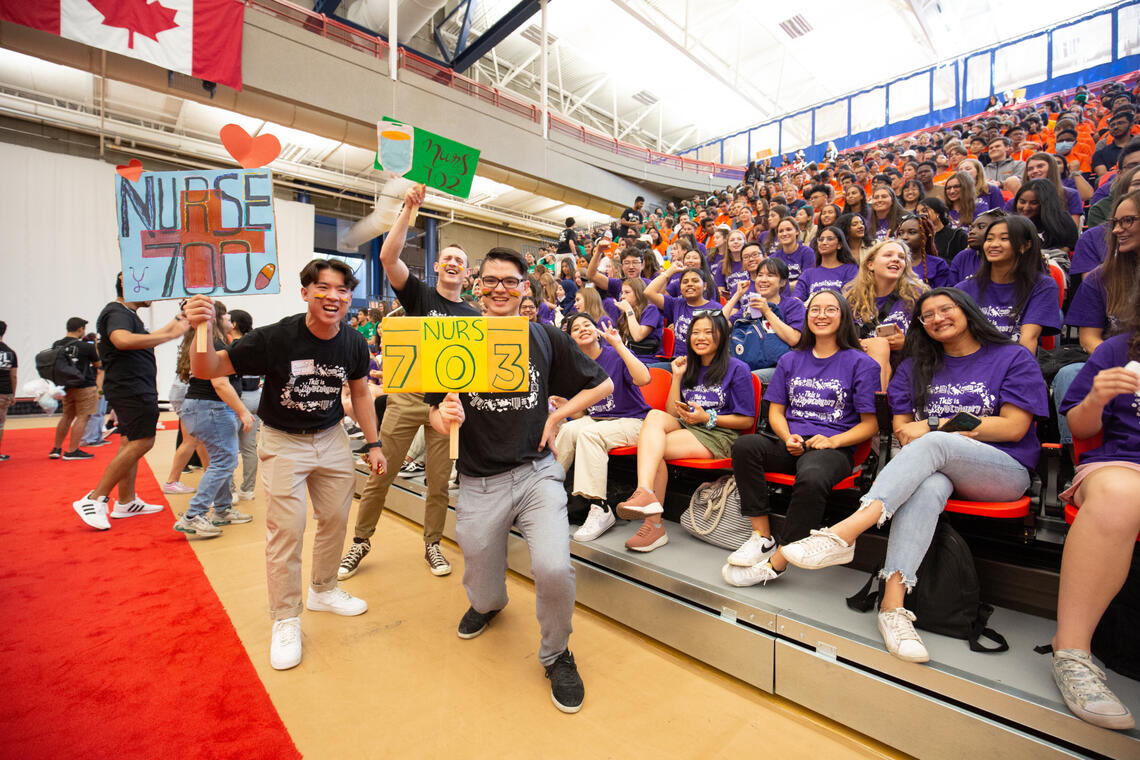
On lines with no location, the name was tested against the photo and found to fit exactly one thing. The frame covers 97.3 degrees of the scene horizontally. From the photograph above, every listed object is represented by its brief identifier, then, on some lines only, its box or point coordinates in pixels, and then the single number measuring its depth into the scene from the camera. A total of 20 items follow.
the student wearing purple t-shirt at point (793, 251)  4.29
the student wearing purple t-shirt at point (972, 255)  2.72
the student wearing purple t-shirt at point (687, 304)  3.72
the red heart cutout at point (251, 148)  2.06
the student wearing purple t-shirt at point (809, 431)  2.02
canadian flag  6.57
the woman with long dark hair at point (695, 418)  2.48
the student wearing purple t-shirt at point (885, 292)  2.90
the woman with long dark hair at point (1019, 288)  2.31
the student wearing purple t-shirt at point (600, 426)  2.74
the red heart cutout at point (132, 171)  2.04
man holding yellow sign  2.06
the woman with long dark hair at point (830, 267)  3.64
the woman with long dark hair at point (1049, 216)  3.29
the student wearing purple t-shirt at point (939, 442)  1.71
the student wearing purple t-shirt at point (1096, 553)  1.34
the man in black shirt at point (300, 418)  2.11
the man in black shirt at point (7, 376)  5.34
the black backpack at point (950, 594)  1.70
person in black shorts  3.39
